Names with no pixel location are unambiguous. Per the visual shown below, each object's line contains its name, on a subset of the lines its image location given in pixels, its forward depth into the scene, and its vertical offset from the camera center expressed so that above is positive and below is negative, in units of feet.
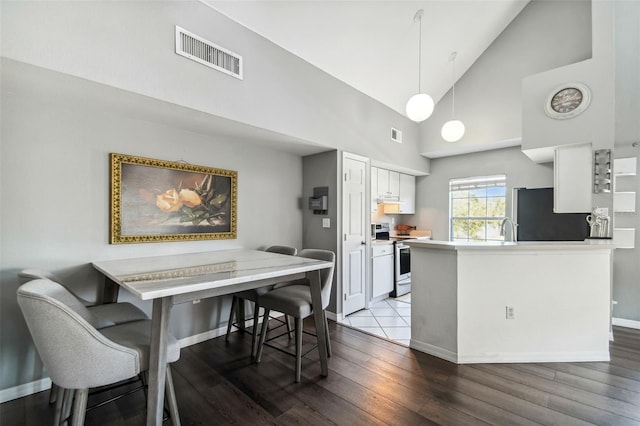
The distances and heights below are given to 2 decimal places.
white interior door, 12.08 -0.90
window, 16.10 +0.35
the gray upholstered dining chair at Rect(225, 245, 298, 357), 8.65 -2.73
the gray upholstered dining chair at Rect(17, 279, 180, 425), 4.19 -2.20
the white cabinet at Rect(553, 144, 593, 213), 10.82 +1.38
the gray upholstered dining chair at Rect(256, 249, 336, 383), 7.43 -2.50
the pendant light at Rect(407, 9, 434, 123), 9.78 +3.73
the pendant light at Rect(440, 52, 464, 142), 12.24 +3.63
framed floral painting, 8.11 +0.35
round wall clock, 10.64 +4.41
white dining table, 4.83 -1.37
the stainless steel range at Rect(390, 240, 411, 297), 15.16 -3.18
